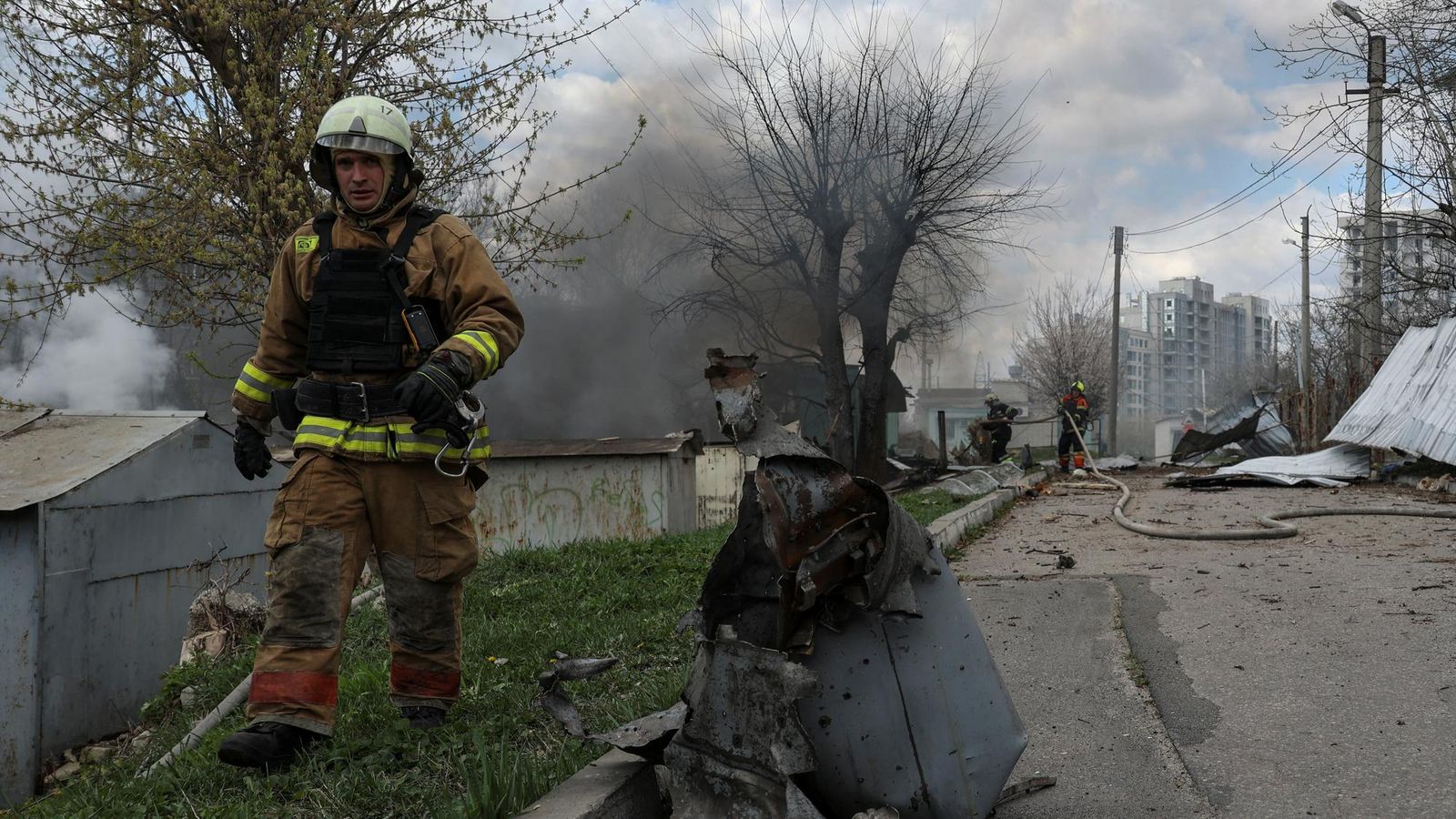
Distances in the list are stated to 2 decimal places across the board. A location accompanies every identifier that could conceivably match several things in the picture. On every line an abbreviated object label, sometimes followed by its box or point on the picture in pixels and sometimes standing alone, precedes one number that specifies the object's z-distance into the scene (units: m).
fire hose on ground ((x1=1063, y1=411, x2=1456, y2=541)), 7.20
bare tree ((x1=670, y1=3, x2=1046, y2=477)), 16.89
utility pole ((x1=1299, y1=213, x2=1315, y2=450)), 19.73
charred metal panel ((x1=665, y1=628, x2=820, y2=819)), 2.04
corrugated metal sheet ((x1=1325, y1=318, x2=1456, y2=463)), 10.88
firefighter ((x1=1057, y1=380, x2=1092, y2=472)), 17.03
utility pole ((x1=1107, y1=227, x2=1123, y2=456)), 31.34
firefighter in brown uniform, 2.70
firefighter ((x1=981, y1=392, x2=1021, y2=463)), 21.47
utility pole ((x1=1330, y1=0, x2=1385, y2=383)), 12.88
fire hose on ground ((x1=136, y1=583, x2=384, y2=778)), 3.38
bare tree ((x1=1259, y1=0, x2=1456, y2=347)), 11.93
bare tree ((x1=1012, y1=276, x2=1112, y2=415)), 49.62
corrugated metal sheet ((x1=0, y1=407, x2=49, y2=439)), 6.83
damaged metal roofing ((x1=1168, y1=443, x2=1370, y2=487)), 12.71
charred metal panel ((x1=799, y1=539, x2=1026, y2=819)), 2.14
